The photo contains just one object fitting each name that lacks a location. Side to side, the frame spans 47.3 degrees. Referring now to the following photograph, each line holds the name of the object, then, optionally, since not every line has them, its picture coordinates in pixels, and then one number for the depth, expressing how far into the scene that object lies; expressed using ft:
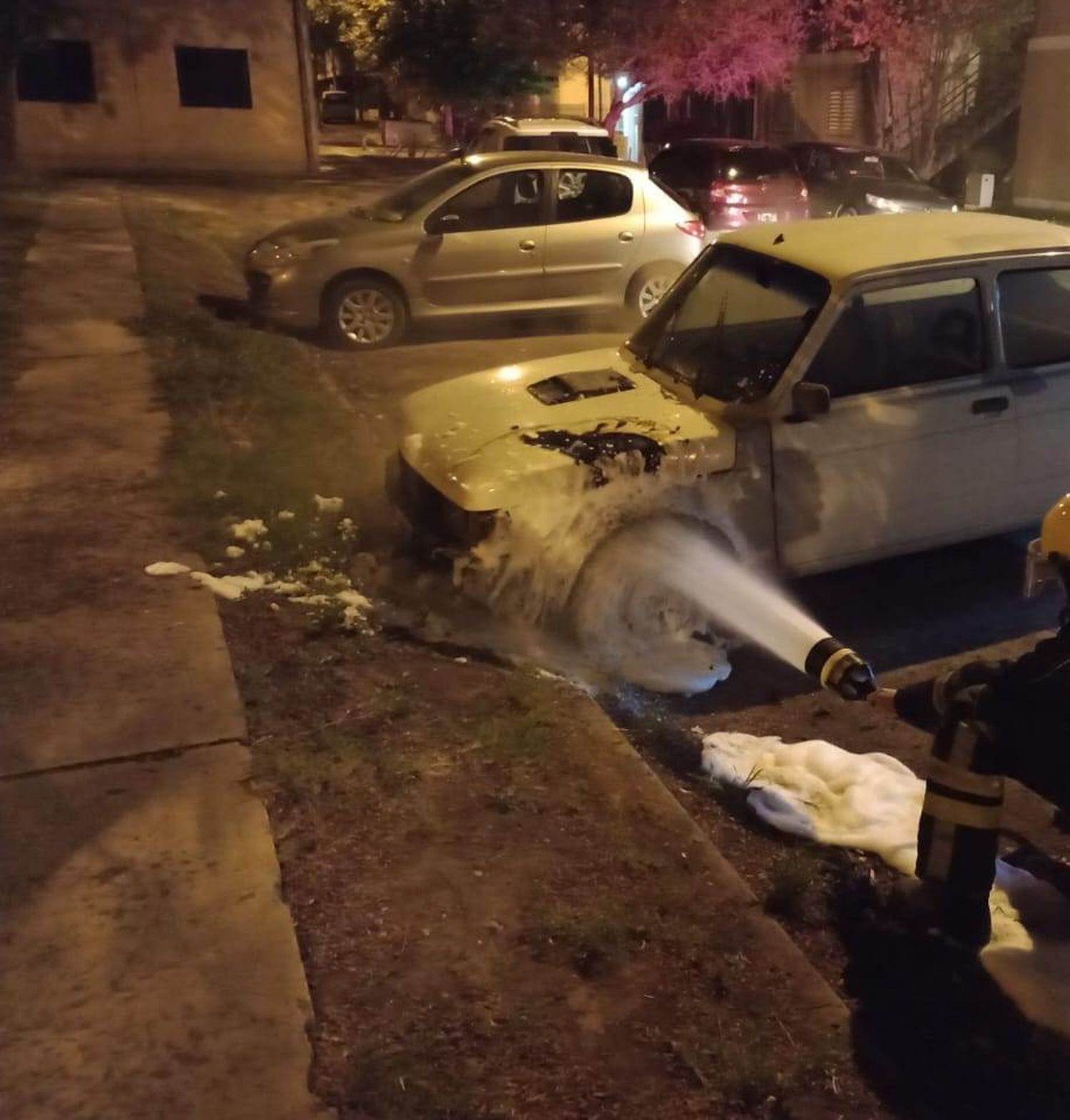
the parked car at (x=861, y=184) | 63.36
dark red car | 50.98
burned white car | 16.66
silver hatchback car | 34.55
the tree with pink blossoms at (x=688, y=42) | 82.48
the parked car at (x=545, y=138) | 49.03
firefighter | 10.17
